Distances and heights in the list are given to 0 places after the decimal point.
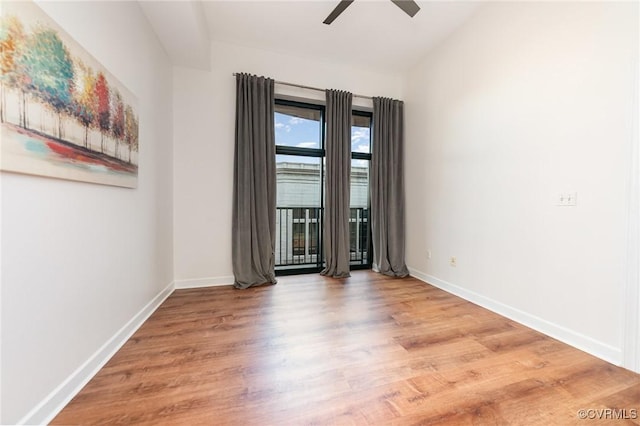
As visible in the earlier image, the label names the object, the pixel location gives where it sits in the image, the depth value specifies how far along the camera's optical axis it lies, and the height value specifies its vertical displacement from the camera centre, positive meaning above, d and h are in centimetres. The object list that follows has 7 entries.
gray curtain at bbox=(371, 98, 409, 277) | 371 +28
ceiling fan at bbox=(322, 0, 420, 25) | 221 +188
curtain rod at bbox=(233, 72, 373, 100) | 333 +172
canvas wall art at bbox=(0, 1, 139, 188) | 102 +53
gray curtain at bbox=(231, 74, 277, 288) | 314 +34
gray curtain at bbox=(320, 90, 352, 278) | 350 +38
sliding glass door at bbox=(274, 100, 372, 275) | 362 +35
